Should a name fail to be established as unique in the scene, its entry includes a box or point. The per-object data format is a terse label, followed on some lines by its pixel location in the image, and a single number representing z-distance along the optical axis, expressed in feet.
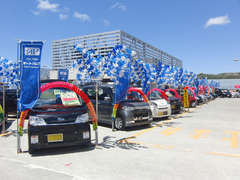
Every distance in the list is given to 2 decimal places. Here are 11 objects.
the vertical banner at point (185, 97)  52.42
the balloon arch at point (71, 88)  17.70
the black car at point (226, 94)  142.82
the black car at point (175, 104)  45.50
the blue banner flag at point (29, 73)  17.31
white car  36.76
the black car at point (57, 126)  16.61
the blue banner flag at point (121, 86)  26.89
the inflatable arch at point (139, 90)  32.92
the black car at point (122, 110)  27.58
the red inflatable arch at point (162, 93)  41.79
